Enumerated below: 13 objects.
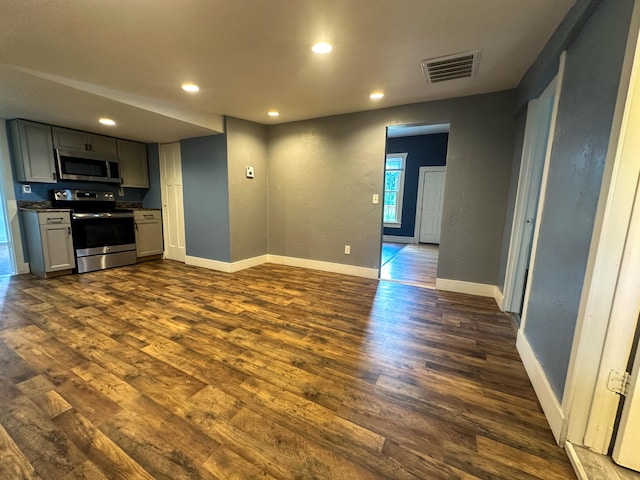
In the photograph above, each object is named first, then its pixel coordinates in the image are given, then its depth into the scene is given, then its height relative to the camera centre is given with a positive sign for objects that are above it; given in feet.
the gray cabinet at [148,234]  15.16 -2.20
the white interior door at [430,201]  22.33 +0.17
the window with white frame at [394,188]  23.73 +1.29
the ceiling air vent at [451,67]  7.20 +3.97
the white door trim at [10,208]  11.81 -0.70
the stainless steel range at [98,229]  12.84 -1.74
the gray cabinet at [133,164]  14.99 +1.85
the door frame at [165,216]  15.44 -1.19
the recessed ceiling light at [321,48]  6.54 +3.83
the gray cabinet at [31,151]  11.58 +1.88
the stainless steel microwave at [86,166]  12.67 +1.45
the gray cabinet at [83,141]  12.50 +2.66
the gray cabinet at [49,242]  11.68 -2.18
